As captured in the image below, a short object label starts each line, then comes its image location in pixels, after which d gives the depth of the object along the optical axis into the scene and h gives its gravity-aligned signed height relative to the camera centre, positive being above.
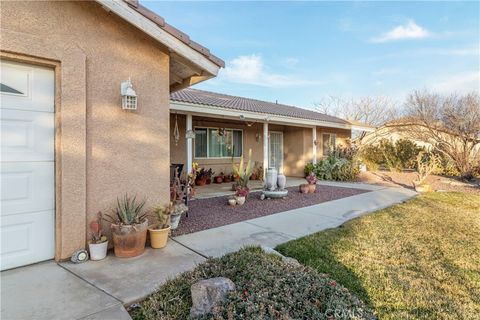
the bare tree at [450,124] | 13.13 +1.78
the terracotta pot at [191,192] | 8.28 -1.07
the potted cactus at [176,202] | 5.58 -0.98
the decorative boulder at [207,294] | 2.75 -1.43
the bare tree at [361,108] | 36.56 +7.24
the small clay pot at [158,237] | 4.66 -1.37
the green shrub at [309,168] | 15.34 -0.56
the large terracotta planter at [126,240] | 4.20 -1.28
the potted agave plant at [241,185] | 8.41 -0.88
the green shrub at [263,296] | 2.58 -1.45
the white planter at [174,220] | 5.57 -1.30
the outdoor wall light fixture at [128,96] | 4.49 +1.04
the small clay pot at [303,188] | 10.45 -1.16
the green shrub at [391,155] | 18.70 +0.24
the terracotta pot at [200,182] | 12.42 -1.10
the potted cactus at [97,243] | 4.12 -1.30
